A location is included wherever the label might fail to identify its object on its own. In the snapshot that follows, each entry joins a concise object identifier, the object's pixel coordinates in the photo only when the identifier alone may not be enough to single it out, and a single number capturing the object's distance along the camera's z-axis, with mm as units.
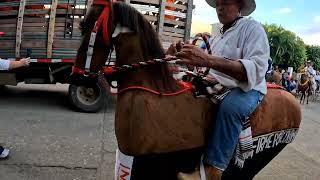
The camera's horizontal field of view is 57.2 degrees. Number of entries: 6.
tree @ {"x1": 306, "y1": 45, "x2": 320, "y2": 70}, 55272
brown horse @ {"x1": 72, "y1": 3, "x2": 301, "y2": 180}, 1996
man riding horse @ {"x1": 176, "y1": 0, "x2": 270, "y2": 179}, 1970
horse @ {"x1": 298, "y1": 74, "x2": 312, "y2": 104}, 15072
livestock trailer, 6161
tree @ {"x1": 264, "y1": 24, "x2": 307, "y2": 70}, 43531
